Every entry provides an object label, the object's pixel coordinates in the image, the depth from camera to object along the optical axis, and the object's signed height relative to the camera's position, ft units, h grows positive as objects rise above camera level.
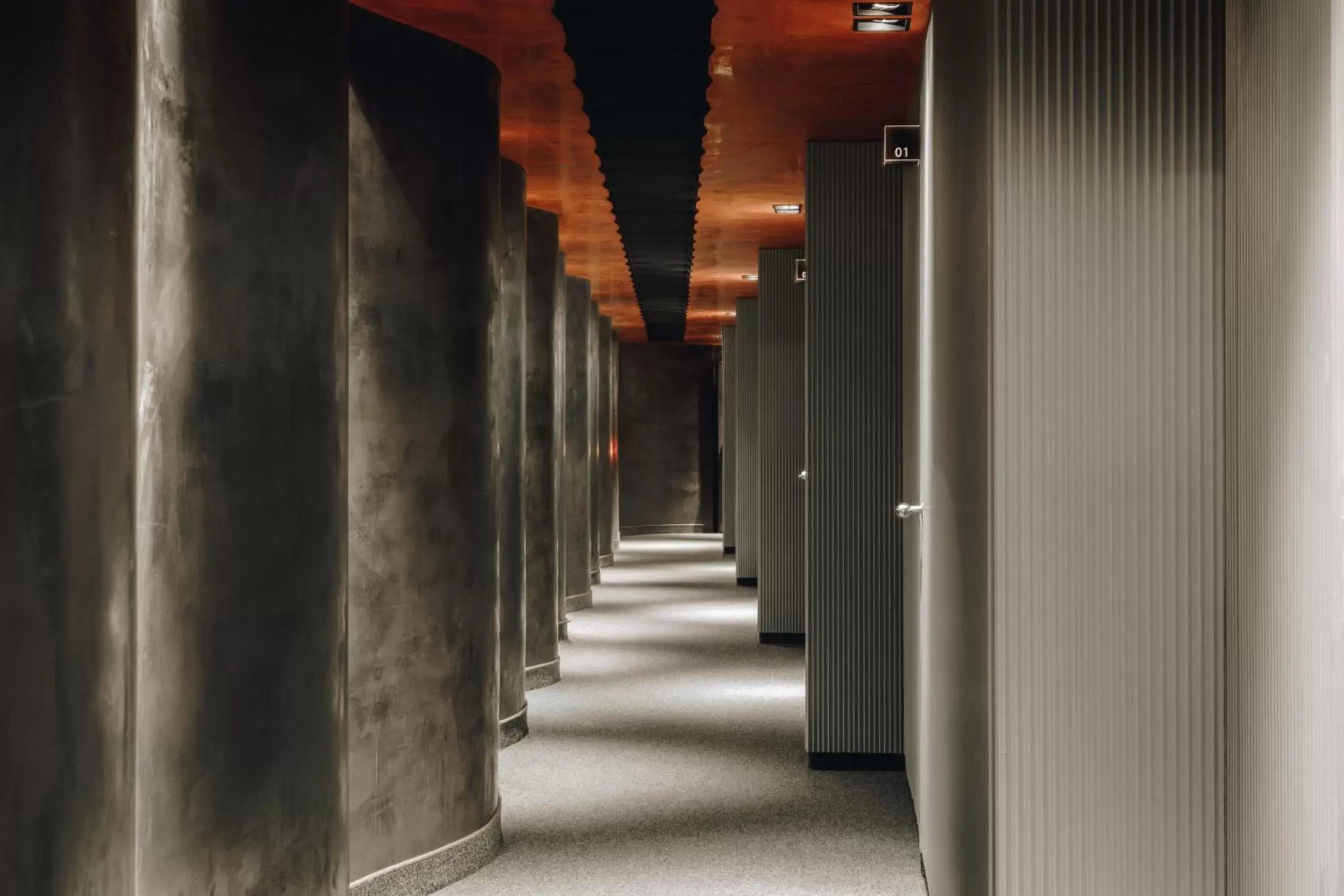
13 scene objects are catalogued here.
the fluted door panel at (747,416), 47.50 +0.48
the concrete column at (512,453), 24.66 -0.38
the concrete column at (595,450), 51.21 -0.71
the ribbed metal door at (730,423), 66.39 +0.33
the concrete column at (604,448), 61.87 -0.82
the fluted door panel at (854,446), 23.03 -0.28
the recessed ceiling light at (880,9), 16.88 +5.11
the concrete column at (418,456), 16.20 -0.27
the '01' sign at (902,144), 16.93 +3.46
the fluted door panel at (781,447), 37.24 -0.47
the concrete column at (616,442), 71.31 -0.56
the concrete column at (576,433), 42.37 -0.04
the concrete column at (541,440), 30.22 -0.17
